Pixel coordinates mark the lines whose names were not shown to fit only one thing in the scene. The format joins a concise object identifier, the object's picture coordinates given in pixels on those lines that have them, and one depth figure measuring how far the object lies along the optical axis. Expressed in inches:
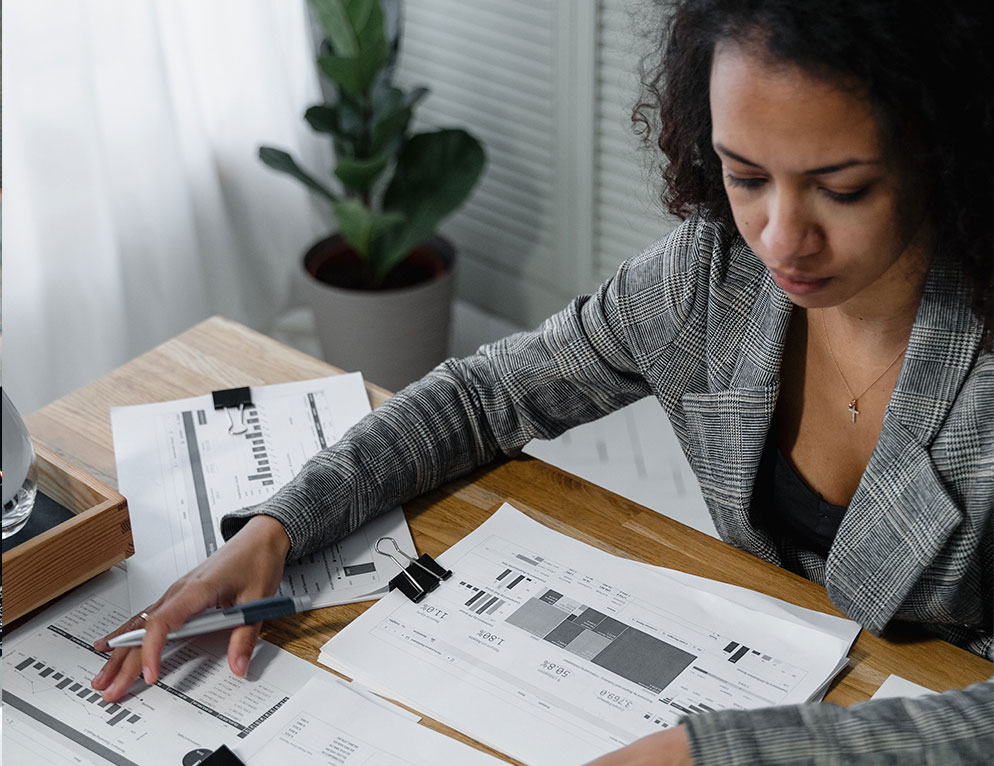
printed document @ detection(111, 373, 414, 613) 43.9
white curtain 87.4
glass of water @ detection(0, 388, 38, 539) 39.9
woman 34.8
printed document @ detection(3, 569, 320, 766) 36.5
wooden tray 40.5
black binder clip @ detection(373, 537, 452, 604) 42.1
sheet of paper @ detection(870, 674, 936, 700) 38.1
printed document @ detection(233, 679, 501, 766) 35.8
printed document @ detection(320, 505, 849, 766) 37.0
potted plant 93.7
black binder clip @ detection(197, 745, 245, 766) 35.4
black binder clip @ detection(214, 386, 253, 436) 52.8
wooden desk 39.9
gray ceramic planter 100.6
